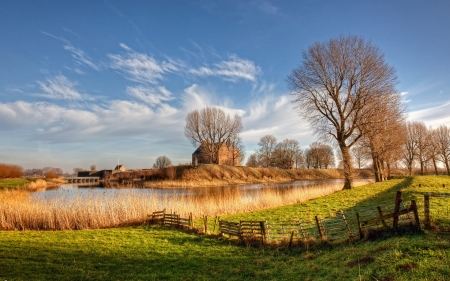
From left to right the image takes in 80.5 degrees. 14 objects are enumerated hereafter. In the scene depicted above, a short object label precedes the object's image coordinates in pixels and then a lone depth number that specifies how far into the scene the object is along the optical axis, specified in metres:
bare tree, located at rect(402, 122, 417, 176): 46.18
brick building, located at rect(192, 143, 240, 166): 71.44
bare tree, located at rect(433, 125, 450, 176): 44.94
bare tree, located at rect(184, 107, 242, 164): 61.47
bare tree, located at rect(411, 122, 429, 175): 44.84
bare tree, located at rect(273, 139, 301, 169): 82.00
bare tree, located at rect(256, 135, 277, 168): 84.75
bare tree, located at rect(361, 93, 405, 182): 23.06
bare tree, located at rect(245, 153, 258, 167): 90.50
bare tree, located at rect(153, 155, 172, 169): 104.41
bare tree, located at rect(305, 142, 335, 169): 84.75
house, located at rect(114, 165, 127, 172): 97.43
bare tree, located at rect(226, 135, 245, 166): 68.98
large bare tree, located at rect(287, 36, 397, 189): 22.73
